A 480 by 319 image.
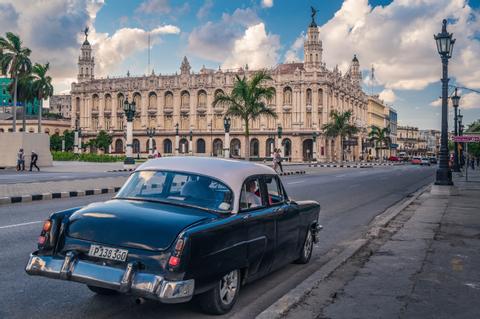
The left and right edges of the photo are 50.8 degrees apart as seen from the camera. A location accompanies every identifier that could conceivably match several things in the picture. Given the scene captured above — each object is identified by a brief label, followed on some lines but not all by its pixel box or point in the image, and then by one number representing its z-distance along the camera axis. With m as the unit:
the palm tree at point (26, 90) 64.59
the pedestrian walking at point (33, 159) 33.91
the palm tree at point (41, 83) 66.94
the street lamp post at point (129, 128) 35.47
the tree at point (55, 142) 100.75
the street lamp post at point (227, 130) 48.84
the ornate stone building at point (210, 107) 83.25
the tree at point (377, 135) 109.19
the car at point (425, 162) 79.68
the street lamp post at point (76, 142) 76.53
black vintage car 4.22
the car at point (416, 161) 81.69
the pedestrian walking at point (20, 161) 34.22
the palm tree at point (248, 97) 40.72
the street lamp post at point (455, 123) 32.77
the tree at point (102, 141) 87.88
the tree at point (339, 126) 75.44
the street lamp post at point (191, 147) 83.00
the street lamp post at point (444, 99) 19.03
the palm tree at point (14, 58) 54.34
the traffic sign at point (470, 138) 20.94
